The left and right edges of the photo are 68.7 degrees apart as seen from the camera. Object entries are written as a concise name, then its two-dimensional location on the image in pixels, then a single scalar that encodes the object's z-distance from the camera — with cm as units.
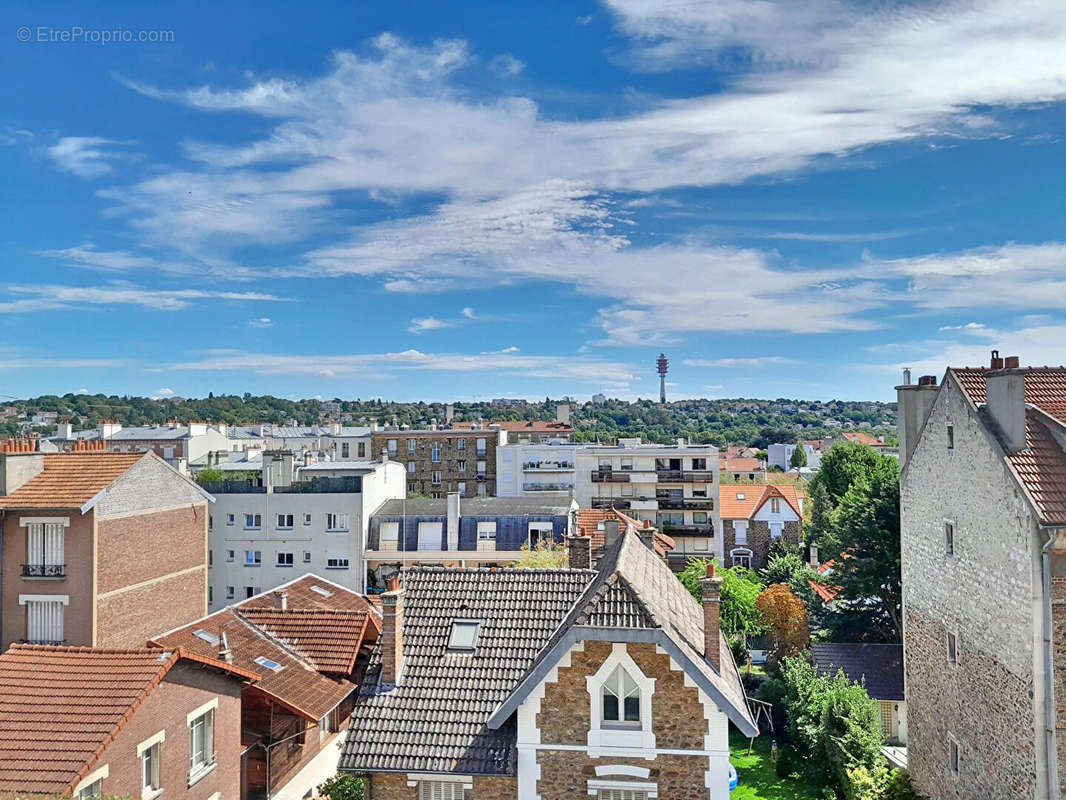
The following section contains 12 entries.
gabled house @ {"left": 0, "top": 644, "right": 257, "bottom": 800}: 1321
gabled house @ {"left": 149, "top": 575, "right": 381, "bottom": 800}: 1827
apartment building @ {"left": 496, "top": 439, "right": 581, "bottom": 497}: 6506
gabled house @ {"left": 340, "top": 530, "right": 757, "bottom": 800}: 1310
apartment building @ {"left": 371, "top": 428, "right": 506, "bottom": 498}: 7025
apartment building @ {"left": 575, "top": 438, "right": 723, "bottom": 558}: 5575
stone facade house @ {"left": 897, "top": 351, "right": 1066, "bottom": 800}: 1385
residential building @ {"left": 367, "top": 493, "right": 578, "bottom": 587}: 4406
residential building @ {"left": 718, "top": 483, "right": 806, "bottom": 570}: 5894
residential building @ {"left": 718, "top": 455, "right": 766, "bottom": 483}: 9650
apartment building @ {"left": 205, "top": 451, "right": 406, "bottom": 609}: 4525
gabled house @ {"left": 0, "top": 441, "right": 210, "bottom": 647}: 2408
